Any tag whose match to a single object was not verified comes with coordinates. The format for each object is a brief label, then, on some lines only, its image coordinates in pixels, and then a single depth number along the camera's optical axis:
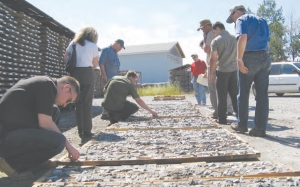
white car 13.85
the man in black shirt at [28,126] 2.76
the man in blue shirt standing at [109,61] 6.82
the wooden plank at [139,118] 6.16
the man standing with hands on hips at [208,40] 6.52
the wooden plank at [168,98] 12.92
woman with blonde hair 4.70
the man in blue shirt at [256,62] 4.43
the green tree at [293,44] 41.18
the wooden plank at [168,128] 4.77
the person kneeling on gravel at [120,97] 5.81
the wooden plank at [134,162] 2.95
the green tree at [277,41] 40.41
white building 31.73
